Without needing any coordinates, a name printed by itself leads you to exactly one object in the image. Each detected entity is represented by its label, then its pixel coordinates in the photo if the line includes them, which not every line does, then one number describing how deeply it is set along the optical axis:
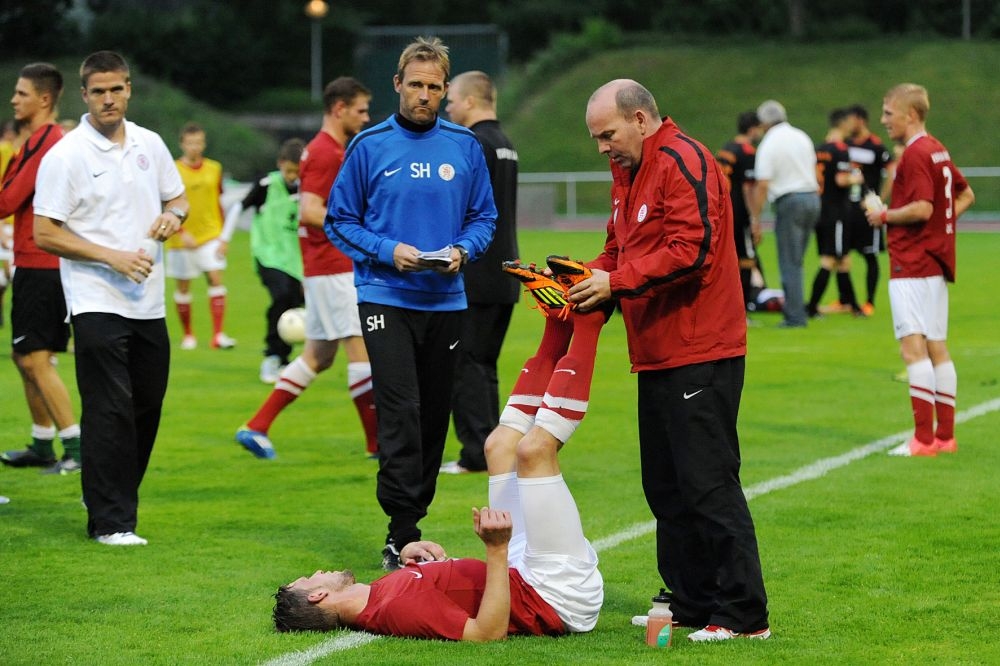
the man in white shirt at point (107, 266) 14.95
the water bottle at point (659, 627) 11.37
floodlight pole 135.62
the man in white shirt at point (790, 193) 35.50
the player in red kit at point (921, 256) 19.33
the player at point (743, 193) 36.06
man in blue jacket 14.05
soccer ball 26.73
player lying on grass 11.31
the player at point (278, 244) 27.86
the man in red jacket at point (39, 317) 17.87
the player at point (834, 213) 37.41
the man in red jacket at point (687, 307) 11.12
